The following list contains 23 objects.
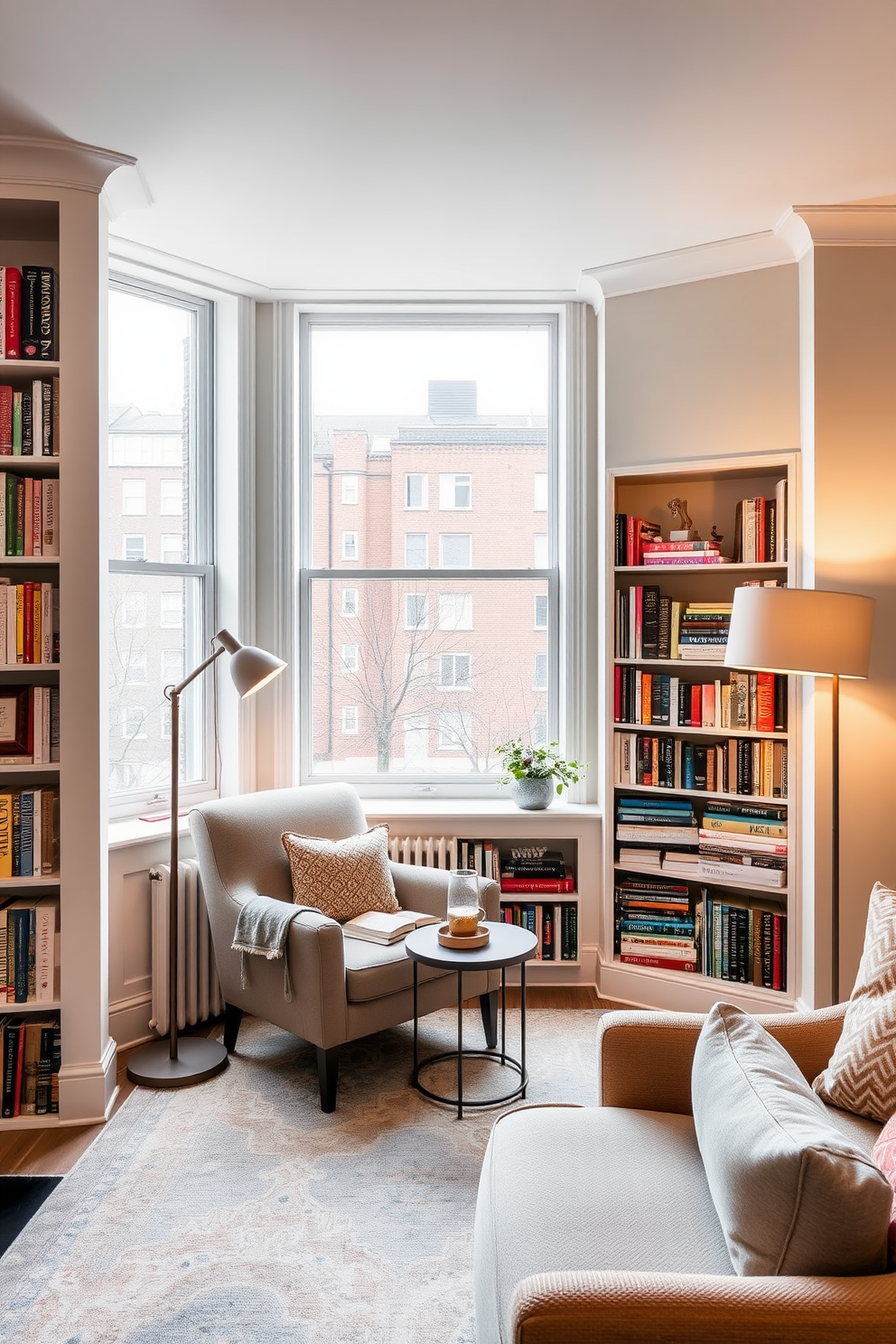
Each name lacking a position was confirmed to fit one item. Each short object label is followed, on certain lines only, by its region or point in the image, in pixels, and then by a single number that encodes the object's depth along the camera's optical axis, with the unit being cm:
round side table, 265
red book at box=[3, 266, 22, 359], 279
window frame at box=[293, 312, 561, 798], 409
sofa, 114
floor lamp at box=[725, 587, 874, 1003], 283
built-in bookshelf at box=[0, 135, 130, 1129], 278
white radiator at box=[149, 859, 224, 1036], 330
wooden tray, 277
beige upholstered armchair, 278
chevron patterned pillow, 172
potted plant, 379
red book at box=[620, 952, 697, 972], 359
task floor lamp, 299
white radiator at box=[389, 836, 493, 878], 374
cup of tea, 280
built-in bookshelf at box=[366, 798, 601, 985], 375
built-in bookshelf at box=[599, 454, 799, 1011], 342
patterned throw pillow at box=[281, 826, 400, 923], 318
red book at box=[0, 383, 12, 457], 280
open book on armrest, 304
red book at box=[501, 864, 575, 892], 378
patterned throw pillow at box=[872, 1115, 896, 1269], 136
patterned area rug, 192
